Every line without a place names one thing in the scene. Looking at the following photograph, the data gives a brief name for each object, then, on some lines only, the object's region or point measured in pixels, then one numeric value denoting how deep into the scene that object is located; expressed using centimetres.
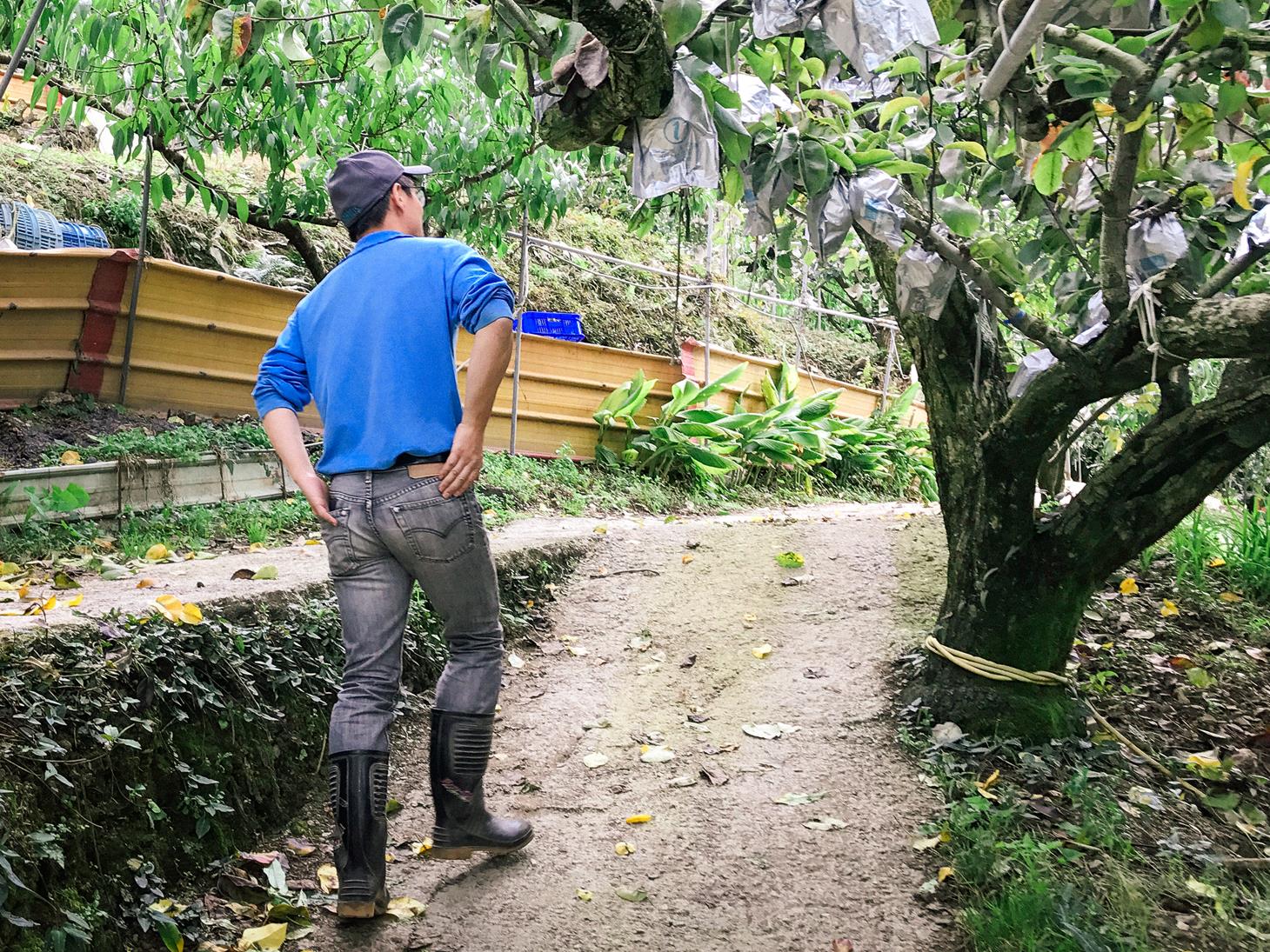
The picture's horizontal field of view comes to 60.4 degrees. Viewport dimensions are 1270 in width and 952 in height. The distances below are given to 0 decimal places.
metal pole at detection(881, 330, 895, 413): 1377
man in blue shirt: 271
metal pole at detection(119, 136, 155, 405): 661
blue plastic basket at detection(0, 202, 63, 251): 737
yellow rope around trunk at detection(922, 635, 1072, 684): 398
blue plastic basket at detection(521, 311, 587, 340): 986
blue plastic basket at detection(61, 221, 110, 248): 797
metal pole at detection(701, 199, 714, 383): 1105
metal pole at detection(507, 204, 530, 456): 871
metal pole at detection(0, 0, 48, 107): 248
